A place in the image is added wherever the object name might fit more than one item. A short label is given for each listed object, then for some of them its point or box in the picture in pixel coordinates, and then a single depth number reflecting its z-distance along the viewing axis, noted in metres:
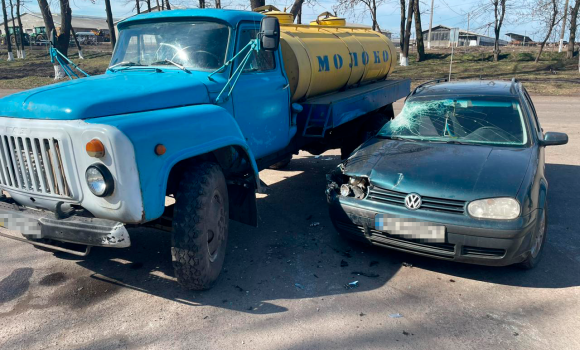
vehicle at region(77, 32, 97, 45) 51.40
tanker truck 3.00
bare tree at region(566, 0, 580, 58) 23.78
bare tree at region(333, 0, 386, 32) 30.70
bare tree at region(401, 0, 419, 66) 24.41
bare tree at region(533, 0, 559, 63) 24.70
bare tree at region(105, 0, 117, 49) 22.88
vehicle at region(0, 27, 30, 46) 48.28
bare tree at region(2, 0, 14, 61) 33.50
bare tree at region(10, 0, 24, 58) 35.88
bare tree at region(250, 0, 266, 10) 13.72
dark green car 3.48
